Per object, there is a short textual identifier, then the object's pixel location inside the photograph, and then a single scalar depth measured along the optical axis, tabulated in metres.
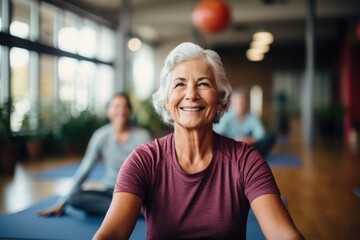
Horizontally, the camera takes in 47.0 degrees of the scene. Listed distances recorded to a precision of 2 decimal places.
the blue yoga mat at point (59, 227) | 2.40
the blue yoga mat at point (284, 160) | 5.93
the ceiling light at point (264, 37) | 11.34
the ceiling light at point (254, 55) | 13.83
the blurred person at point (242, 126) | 4.88
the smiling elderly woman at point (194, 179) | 1.23
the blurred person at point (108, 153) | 2.83
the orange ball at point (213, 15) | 4.78
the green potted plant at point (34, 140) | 6.76
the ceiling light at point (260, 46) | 12.41
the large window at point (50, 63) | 6.36
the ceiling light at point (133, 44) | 10.96
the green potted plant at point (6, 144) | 5.16
